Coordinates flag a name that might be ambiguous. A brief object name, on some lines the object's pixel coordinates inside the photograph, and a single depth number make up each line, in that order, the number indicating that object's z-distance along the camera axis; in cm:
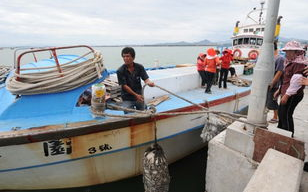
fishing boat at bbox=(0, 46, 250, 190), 294
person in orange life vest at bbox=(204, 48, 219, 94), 544
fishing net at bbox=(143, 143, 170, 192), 304
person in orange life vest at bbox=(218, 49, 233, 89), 597
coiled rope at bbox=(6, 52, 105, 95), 296
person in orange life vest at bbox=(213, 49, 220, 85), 664
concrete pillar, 219
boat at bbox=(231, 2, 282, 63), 1215
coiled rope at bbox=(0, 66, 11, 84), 536
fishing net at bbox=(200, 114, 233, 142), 418
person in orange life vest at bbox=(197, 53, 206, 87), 574
